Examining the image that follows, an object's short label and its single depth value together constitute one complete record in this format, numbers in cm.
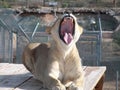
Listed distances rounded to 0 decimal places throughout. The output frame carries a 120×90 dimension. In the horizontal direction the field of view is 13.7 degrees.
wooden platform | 497
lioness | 475
